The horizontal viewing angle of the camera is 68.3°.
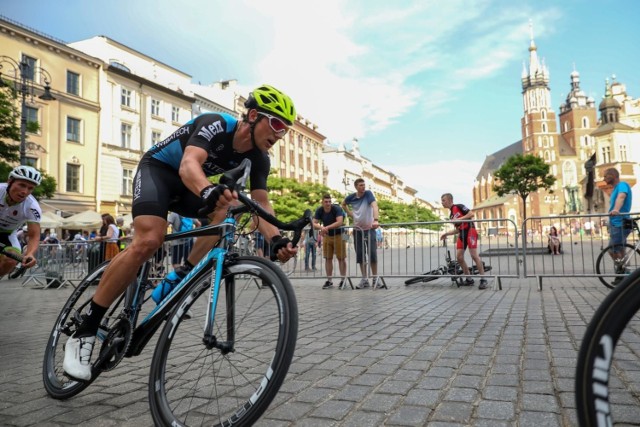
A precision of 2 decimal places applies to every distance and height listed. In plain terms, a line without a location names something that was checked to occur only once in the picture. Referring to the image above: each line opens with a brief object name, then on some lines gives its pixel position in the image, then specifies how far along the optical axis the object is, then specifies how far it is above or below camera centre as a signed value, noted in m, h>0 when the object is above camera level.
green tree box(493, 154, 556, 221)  58.00 +8.18
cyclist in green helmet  2.73 +0.46
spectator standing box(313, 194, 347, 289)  10.55 +0.16
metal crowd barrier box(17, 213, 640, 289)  8.89 -0.16
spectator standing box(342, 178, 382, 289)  10.20 +0.36
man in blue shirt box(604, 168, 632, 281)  8.28 +0.38
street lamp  19.69 +5.69
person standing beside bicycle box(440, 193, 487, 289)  9.58 +0.02
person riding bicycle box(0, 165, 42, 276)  4.33 +0.37
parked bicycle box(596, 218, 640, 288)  8.03 -0.41
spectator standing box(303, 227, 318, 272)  10.86 -0.21
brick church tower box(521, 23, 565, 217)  121.70 +30.82
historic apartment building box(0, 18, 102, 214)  31.97 +10.06
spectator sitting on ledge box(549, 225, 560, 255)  8.48 -0.01
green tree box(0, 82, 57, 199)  19.84 +5.14
